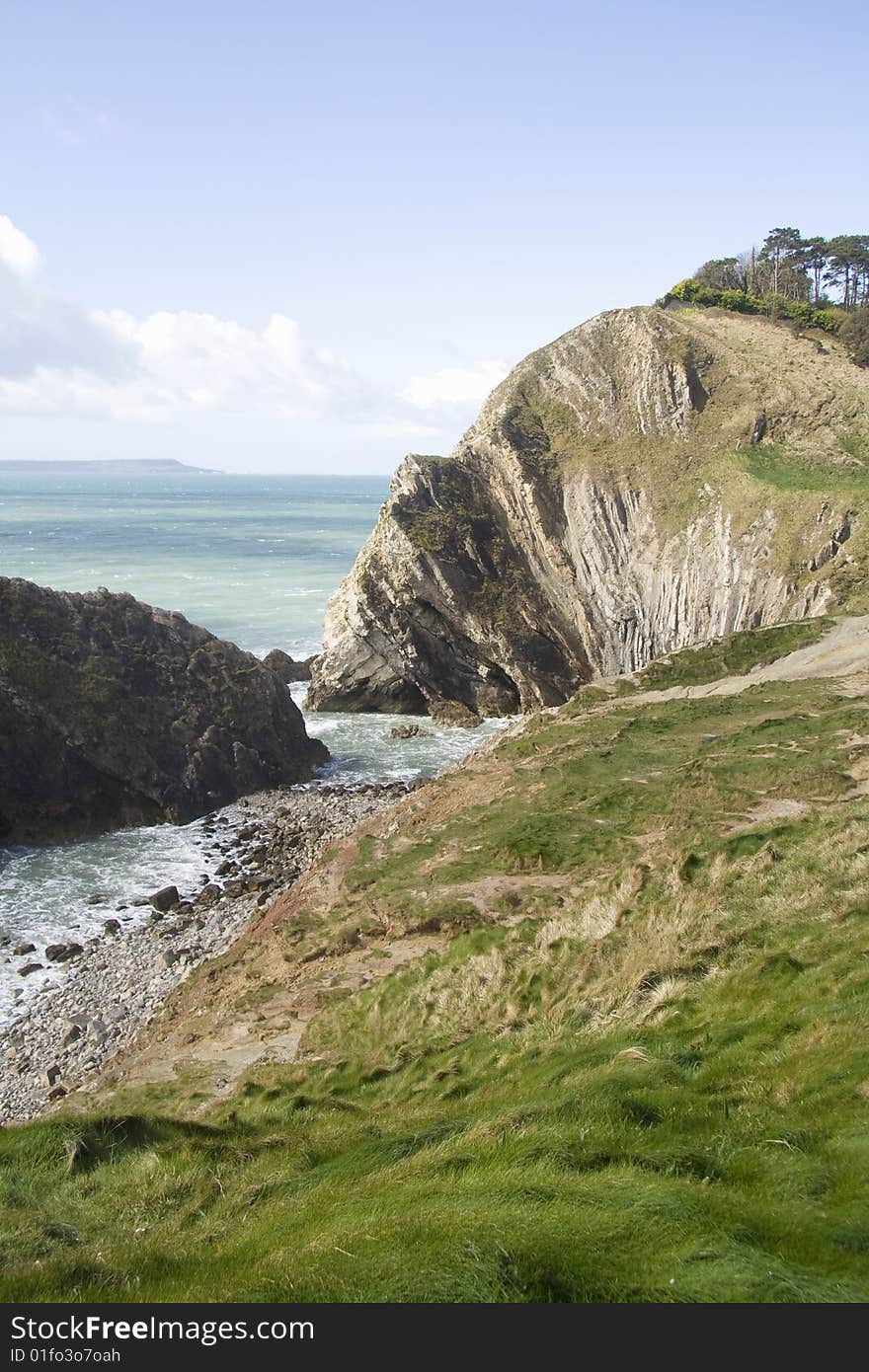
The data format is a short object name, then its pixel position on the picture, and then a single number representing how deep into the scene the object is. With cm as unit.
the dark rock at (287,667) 6850
